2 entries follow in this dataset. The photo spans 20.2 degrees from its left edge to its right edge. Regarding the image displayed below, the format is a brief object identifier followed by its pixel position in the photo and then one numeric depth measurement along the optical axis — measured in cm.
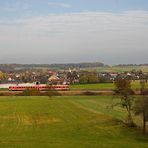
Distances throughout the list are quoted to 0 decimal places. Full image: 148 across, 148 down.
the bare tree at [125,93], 5959
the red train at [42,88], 15654
